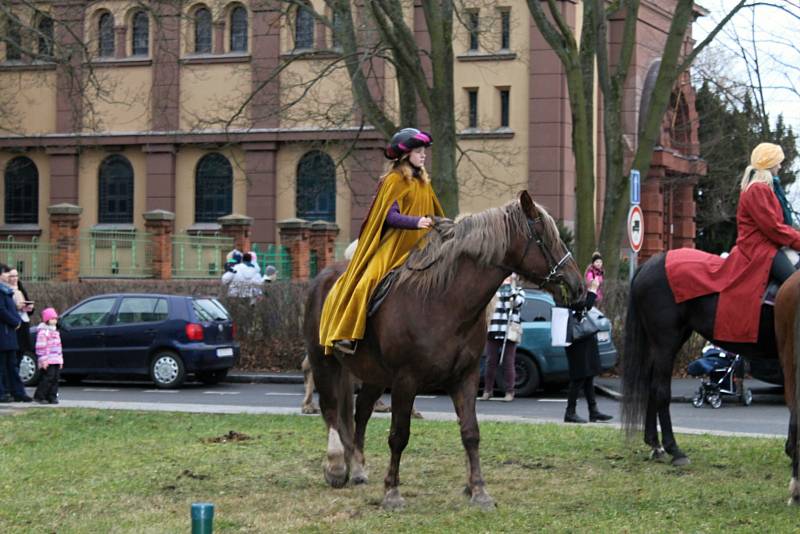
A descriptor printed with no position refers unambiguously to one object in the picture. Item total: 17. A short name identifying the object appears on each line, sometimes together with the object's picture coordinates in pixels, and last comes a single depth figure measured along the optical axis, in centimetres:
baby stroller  2073
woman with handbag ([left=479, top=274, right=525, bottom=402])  2172
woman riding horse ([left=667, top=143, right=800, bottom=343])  1202
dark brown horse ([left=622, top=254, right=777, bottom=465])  1277
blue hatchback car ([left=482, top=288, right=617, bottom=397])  2275
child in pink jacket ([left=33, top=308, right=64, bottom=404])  2019
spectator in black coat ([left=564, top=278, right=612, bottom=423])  1712
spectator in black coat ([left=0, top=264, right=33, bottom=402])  2005
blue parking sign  2439
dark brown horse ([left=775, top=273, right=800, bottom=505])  1053
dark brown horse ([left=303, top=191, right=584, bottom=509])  1009
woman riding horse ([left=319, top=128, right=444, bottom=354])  1045
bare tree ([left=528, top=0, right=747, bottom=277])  2938
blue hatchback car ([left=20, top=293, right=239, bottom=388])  2523
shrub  2881
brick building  4547
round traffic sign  2359
